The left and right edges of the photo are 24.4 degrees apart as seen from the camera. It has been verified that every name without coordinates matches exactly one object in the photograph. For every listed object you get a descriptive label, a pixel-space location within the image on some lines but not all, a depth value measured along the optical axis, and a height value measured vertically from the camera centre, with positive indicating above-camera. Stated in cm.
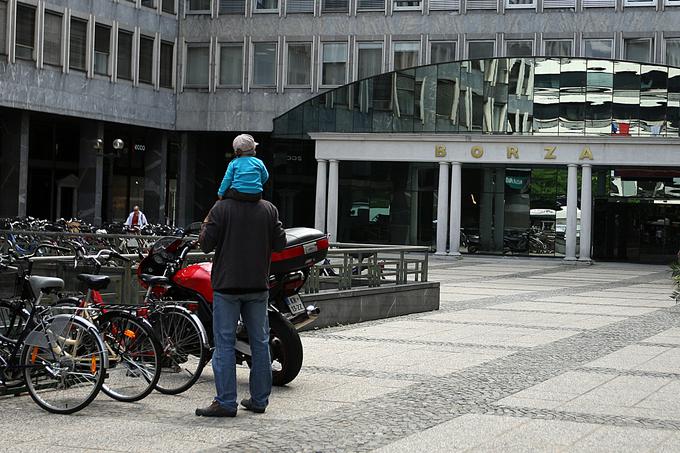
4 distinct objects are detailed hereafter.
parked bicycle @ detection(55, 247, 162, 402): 1217 -108
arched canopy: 5415 +417
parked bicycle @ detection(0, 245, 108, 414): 1146 -115
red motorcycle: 1361 -70
